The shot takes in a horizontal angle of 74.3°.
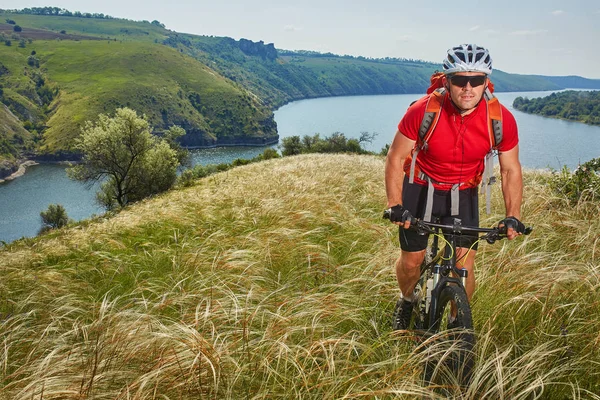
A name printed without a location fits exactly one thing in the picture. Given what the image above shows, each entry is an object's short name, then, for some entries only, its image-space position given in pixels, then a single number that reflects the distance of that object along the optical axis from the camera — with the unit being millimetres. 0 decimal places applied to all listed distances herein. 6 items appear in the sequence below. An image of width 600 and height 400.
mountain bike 2525
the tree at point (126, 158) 38922
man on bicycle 3295
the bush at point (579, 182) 6944
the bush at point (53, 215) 63938
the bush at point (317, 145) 70625
